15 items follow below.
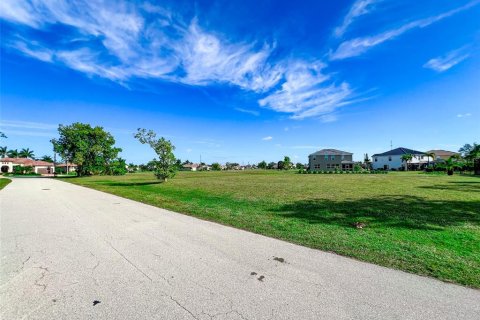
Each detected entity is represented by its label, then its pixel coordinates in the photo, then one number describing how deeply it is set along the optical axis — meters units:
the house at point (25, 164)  75.06
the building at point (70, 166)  93.43
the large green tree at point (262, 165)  126.75
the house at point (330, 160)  65.56
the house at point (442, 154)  75.75
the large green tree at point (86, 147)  46.28
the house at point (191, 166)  137.65
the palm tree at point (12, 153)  92.82
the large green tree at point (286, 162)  89.04
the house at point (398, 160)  68.19
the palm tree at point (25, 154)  96.24
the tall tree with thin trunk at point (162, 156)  24.43
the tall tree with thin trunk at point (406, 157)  63.49
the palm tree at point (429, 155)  64.34
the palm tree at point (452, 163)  47.70
